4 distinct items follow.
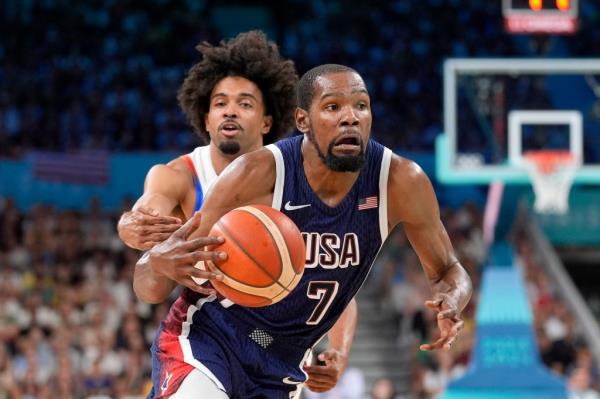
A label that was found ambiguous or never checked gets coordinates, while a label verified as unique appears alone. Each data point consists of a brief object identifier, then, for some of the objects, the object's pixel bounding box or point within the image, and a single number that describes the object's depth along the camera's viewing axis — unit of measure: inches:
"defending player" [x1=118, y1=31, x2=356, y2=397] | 350.0
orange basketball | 314.2
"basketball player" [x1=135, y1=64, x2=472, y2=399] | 335.0
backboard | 898.7
